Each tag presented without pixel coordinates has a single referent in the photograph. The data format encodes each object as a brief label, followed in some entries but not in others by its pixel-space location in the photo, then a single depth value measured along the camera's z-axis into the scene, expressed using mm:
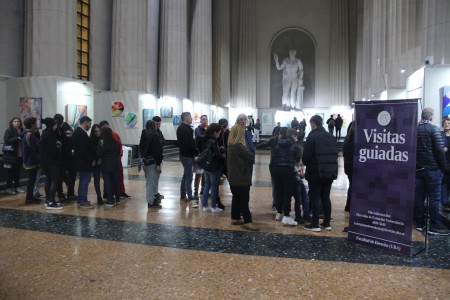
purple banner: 4473
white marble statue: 31406
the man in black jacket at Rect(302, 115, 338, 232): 5508
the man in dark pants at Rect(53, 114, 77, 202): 7595
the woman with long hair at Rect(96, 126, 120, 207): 7336
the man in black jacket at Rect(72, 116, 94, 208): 7184
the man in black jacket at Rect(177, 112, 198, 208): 7422
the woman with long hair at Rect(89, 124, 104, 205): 7422
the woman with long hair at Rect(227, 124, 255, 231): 5777
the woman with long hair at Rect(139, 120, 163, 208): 7281
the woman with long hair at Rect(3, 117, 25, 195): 8305
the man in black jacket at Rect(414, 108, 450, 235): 5520
